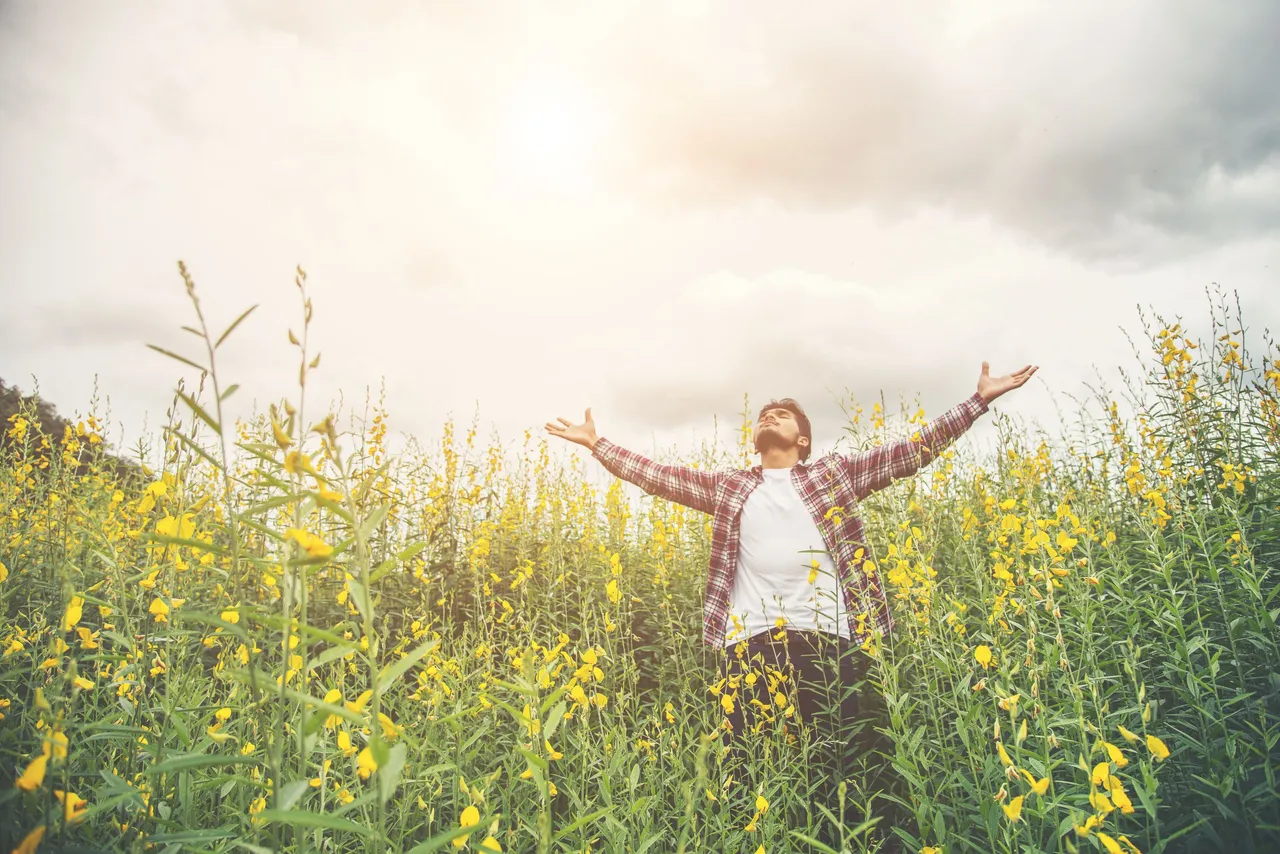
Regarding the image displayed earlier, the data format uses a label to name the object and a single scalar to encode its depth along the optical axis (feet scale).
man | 9.77
